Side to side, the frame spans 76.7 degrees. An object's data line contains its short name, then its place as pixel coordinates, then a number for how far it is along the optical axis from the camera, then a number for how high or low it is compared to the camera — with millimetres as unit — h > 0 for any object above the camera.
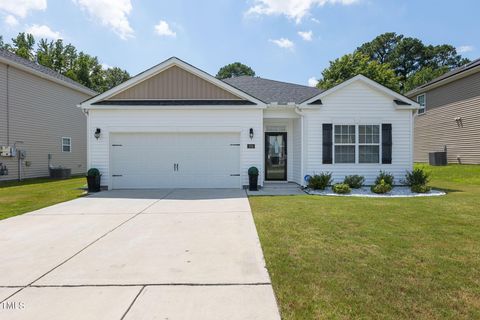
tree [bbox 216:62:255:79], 54375 +15799
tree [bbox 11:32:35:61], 34844 +13415
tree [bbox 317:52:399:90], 33688 +9763
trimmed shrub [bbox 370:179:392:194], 10227 -1052
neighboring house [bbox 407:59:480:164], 16562 +2457
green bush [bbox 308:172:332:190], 10914 -899
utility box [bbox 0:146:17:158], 14195 +323
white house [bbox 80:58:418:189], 11594 +1034
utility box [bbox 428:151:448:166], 18509 -85
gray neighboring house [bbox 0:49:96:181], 14672 +2113
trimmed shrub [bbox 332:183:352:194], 10328 -1091
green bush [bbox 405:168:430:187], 10862 -772
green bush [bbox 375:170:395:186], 11033 -784
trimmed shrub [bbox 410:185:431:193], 10242 -1090
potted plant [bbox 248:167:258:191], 11148 -769
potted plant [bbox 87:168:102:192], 10992 -810
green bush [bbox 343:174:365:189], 11102 -887
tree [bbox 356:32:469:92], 47969 +16463
